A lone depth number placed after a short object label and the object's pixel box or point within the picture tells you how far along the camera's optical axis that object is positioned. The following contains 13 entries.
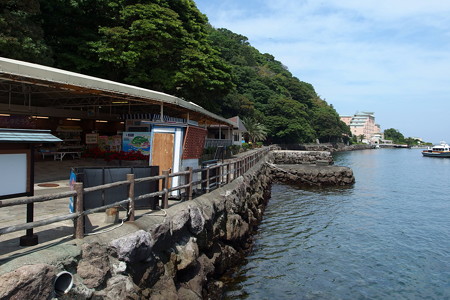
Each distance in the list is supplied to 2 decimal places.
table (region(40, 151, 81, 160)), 16.66
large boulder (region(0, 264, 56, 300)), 3.82
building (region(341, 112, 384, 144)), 191.07
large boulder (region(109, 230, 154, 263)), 5.41
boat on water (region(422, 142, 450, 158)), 86.28
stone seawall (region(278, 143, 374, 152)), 79.38
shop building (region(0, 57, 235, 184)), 9.16
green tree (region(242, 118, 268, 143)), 57.31
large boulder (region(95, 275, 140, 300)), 4.90
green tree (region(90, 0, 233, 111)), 21.16
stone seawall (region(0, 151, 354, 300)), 4.23
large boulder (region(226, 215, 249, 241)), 10.32
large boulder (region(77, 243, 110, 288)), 4.77
